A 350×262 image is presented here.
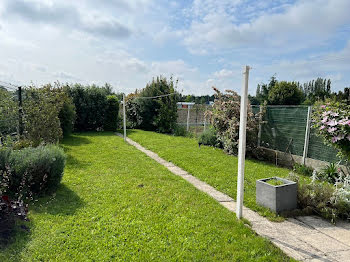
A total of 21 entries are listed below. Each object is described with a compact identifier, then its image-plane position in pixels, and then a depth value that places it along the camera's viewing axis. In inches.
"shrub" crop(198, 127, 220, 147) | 375.9
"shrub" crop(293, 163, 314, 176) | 231.3
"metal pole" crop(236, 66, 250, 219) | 116.6
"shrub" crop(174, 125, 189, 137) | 527.8
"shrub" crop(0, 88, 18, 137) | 216.9
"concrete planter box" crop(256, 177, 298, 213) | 139.6
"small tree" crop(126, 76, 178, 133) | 563.5
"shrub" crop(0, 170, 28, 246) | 107.3
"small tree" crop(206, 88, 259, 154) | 301.3
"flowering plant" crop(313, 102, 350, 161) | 143.4
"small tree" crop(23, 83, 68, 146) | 260.2
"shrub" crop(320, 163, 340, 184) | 201.0
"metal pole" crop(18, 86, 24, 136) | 251.0
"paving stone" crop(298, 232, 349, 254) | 105.5
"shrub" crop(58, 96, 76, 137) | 419.5
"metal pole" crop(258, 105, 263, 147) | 295.2
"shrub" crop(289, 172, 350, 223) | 136.9
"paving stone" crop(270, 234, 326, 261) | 98.7
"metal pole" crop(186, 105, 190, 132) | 537.3
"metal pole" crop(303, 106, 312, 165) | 238.2
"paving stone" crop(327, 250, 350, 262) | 97.3
